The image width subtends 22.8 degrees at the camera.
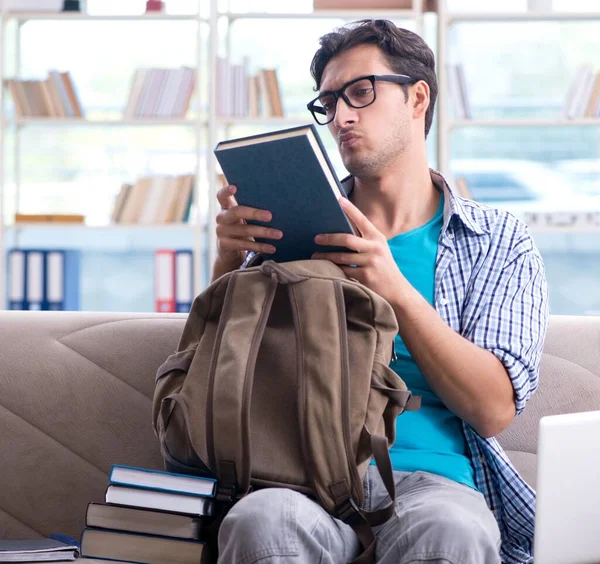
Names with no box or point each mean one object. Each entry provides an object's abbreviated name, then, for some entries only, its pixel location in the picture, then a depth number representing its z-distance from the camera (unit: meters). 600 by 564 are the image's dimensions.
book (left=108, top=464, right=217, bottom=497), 3.79
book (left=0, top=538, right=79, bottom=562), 3.98
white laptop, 3.20
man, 3.50
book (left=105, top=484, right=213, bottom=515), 3.83
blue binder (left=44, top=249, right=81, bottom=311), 6.78
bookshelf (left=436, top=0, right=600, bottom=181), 6.73
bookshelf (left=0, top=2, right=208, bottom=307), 6.84
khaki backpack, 3.68
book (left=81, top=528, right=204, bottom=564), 3.88
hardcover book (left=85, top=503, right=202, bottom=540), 3.88
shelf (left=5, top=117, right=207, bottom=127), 6.88
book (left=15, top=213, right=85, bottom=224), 6.90
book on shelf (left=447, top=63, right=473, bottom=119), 6.78
